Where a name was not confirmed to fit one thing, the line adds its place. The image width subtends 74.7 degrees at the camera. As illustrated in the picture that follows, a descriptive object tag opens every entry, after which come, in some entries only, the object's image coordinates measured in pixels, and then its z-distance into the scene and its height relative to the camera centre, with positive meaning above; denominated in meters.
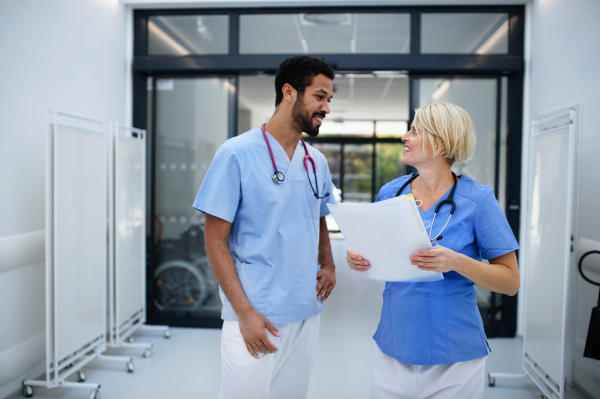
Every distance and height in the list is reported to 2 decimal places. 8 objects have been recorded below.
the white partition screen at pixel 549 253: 2.01 -0.32
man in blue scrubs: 1.13 -0.15
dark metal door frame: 3.09 +1.03
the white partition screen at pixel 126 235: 2.69 -0.35
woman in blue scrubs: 1.03 -0.26
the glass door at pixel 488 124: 3.17 +0.58
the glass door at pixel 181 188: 3.37 +0.00
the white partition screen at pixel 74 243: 2.10 -0.33
